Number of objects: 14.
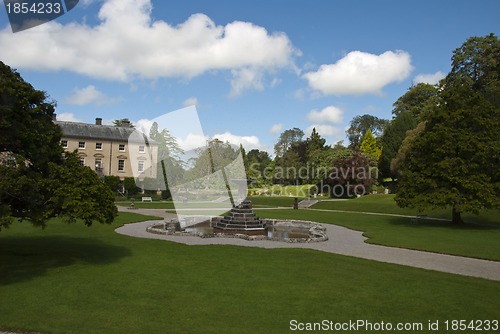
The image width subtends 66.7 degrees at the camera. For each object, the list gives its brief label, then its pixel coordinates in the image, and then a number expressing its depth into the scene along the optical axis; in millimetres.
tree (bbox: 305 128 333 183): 71050
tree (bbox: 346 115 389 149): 119875
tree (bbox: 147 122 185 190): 70188
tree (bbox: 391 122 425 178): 51519
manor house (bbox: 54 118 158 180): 63594
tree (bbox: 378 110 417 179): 65625
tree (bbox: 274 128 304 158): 132375
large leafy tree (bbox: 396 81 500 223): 26594
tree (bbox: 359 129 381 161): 78062
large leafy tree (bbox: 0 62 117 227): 10680
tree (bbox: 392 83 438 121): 72188
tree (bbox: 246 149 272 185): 86056
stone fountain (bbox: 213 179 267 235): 25125
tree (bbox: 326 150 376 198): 60625
